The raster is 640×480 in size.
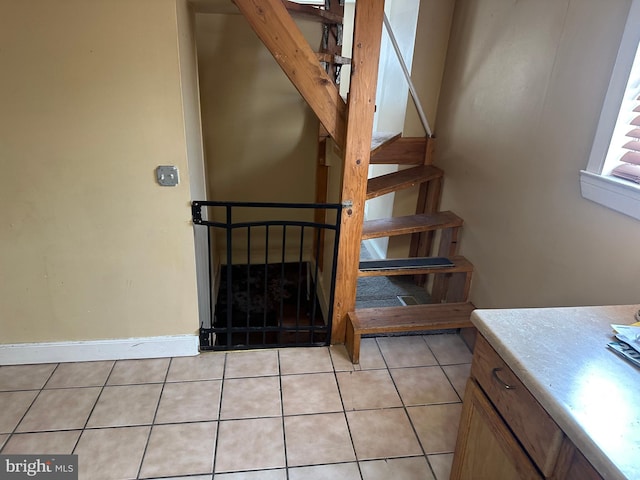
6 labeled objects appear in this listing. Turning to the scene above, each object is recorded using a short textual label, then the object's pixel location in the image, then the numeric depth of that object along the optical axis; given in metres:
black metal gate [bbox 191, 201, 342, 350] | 3.20
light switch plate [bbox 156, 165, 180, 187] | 1.86
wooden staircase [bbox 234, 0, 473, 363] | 1.81
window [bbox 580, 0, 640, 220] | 1.39
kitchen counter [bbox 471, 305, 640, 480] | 0.75
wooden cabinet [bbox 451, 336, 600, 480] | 0.84
